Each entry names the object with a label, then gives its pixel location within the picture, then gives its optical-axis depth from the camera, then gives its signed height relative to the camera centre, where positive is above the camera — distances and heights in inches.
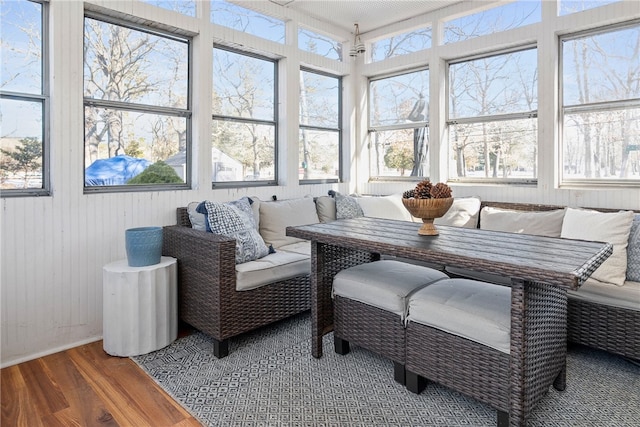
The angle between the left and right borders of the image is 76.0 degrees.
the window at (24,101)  98.4 +27.3
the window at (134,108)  113.2 +30.7
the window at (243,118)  141.1 +34.3
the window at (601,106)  124.5 +33.3
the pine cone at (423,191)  88.7 +4.6
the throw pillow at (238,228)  110.5 -4.6
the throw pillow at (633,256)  98.0 -10.7
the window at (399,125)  173.0 +38.6
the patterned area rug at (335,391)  75.0 -36.9
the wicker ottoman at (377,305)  85.1 -20.4
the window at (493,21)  139.7 +69.3
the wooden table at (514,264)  64.4 -8.6
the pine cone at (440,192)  87.9 +4.3
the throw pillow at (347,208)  153.8 +1.5
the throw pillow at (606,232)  97.3 -5.1
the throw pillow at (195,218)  119.2 -1.7
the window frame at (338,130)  173.0 +35.8
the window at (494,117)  144.9 +35.4
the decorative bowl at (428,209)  87.6 +0.6
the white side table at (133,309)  99.4 -23.7
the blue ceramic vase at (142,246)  103.3 -8.6
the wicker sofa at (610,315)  89.5 -23.4
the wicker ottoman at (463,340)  69.3 -23.3
